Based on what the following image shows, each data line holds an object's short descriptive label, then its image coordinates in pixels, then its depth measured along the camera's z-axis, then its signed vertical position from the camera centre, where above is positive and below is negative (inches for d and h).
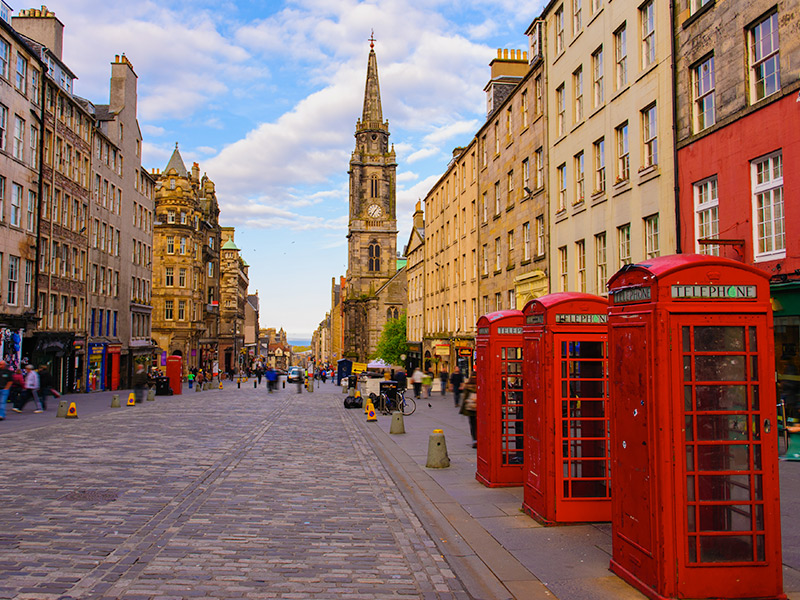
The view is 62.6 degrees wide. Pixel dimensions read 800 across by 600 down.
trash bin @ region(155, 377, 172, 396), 1563.7 -113.0
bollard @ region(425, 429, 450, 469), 477.7 -82.4
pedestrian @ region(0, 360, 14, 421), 805.2 -54.6
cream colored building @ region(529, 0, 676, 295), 741.3 +264.6
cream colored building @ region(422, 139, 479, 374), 1562.5 +200.9
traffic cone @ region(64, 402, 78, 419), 859.4 -94.5
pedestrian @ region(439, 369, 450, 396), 1447.2 -84.8
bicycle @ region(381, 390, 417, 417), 999.8 -99.7
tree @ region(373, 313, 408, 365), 2984.7 -15.2
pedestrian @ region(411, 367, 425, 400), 1325.0 -81.1
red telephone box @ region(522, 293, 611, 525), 302.7 -32.9
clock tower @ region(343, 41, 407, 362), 4249.5 +825.7
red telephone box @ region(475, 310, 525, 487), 393.7 -36.5
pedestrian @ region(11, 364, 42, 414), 911.7 -68.9
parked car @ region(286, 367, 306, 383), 1832.6 -111.9
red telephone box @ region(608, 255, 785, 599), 207.3 -29.8
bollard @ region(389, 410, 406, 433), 714.4 -92.0
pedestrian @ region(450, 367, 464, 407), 1110.4 -72.7
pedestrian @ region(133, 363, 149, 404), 1243.8 -84.0
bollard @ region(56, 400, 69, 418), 869.2 -92.2
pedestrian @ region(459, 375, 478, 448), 534.9 -49.9
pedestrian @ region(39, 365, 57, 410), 1020.7 -63.2
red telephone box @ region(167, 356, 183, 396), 1619.6 -81.3
